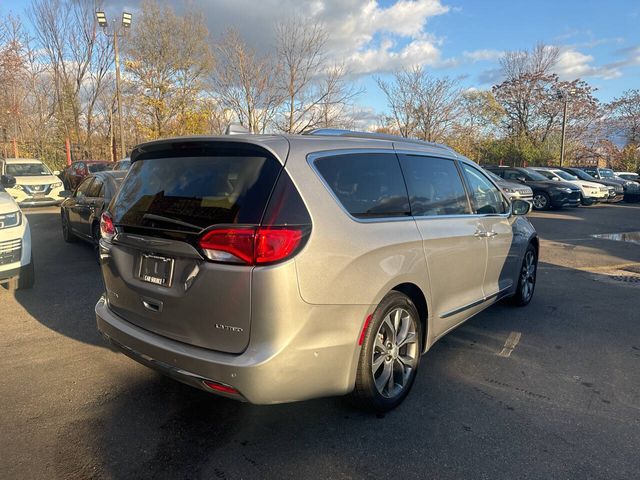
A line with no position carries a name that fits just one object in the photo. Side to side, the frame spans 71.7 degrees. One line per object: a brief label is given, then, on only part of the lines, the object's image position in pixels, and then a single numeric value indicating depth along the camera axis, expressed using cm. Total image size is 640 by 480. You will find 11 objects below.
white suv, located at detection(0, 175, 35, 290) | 512
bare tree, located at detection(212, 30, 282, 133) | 1772
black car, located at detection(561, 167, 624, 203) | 2096
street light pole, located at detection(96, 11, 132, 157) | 1902
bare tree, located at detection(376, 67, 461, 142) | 2472
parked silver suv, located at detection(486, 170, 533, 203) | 1567
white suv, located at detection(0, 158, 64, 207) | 1431
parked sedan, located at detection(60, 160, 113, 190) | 1947
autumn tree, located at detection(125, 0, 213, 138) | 2438
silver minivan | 231
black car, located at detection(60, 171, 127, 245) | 734
